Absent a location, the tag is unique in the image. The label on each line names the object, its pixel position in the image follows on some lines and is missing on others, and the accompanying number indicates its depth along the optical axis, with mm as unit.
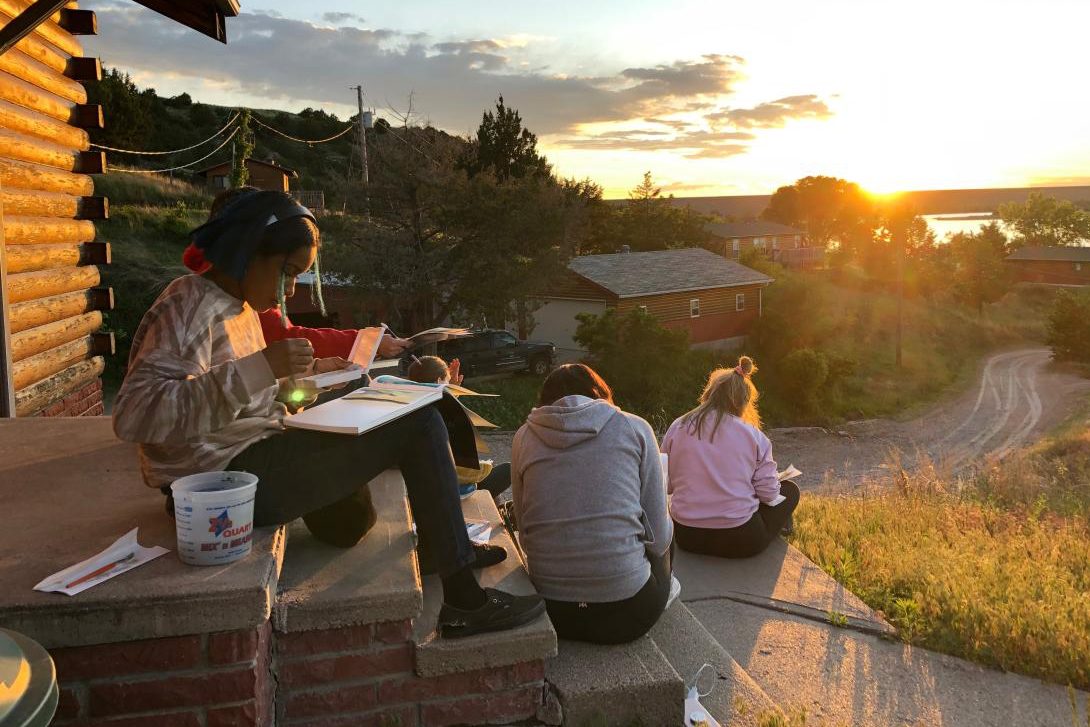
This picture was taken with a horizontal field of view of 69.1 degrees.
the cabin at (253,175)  40688
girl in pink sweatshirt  5199
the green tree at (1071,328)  42281
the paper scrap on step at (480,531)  3834
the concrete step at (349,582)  2641
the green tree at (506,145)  36938
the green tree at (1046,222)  95562
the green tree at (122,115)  42750
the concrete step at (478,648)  2727
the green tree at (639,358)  27156
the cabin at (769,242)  67062
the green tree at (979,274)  54844
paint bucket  2414
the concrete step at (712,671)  3219
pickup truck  24453
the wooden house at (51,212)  6062
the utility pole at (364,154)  24344
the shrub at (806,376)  29703
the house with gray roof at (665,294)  32031
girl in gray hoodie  3271
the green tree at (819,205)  91188
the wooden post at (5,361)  5840
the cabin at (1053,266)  76125
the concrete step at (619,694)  2908
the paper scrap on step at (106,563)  2291
